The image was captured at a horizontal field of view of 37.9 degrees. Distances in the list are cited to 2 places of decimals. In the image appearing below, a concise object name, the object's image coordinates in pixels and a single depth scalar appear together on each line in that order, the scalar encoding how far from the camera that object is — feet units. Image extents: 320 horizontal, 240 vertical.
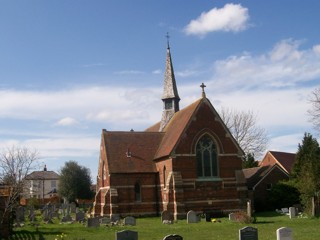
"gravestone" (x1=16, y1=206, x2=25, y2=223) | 114.44
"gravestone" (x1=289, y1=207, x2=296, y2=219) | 111.55
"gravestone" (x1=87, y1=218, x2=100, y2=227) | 96.32
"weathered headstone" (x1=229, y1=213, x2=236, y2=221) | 104.80
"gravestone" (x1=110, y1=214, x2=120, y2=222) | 109.80
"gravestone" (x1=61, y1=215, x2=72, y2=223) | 120.88
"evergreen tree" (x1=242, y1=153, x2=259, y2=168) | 191.93
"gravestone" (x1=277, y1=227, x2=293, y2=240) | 55.36
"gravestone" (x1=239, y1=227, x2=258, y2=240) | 55.06
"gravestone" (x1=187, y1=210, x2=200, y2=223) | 105.60
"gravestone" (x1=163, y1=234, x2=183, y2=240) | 52.31
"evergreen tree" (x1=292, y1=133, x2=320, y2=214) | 111.96
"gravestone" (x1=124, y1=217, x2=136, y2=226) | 102.37
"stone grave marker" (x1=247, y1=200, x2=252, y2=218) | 105.86
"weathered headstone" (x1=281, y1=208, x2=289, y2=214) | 128.85
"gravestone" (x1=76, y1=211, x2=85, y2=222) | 120.98
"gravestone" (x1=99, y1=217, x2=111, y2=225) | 105.09
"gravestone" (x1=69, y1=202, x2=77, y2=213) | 172.43
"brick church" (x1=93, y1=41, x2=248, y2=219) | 128.98
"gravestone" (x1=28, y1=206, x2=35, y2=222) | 123.75
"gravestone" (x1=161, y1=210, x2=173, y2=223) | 114.01
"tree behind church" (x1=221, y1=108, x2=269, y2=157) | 204.95
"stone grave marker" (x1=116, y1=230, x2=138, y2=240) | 54.24
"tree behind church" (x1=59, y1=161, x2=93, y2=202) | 247.70
